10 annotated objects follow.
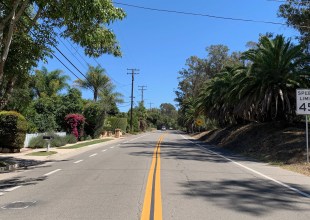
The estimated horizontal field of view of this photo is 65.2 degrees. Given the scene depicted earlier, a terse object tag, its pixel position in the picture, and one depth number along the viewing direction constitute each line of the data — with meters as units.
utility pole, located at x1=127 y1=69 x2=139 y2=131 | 48.53
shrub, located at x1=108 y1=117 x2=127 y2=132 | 41.32
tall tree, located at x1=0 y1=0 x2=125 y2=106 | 7.70
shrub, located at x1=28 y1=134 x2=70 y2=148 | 17.48
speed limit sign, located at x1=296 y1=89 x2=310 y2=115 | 10.79
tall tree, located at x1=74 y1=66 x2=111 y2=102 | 36.63
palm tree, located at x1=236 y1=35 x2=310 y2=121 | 16.52
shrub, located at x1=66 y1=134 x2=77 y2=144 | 21.73
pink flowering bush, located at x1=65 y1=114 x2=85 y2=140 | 23.86
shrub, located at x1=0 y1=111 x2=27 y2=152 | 14.16
